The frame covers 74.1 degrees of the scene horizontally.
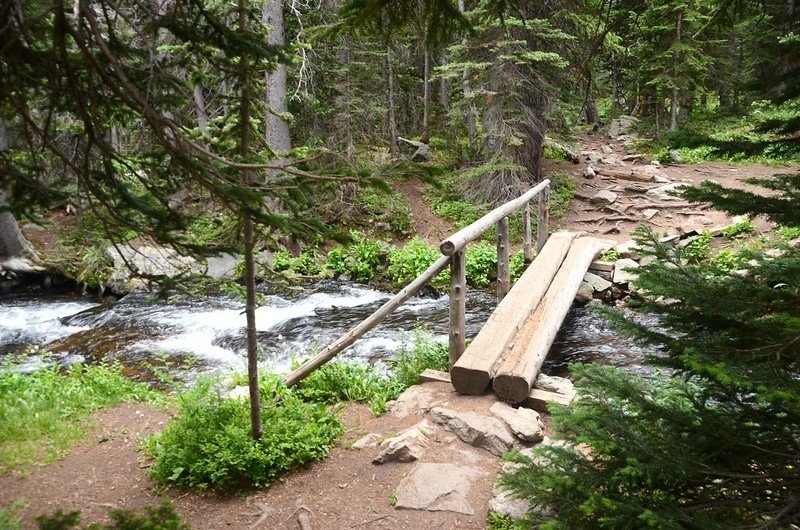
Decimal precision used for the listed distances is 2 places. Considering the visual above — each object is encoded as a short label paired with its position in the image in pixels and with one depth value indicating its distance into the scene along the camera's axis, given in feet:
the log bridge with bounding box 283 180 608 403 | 16.88
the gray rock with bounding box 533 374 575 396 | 17.60
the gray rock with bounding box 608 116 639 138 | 79.82
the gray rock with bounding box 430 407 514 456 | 14.52
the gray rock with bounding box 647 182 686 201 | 49.08
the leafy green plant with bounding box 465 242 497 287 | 41.19
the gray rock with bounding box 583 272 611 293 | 35.27
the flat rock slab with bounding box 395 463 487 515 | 12.47
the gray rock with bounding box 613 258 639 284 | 35.47
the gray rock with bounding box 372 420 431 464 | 14.38
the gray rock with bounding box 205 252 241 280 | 41.33
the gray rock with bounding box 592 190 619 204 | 50.65
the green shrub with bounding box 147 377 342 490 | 14.03
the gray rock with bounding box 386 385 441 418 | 17.20
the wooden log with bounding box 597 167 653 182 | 55.36
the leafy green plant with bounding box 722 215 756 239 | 40.09
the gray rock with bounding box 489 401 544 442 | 14.79
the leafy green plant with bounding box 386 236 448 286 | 42.49
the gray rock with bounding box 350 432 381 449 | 15.64
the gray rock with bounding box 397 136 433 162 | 57.72
